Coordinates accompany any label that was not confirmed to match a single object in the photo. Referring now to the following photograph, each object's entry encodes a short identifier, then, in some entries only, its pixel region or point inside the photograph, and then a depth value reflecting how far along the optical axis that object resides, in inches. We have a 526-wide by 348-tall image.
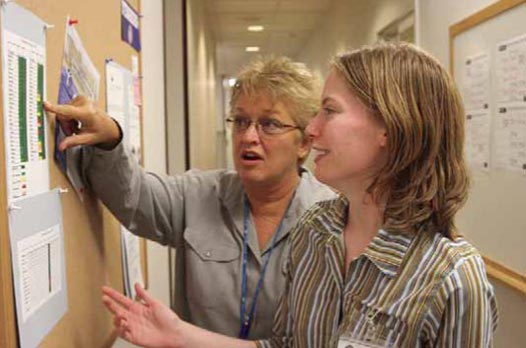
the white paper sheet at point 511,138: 87.9
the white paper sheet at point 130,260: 62.7
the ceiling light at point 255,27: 263.0
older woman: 56.8
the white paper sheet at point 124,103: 56.6
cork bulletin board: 33.5
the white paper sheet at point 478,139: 102.3
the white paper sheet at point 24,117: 33.5
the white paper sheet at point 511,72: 86.9
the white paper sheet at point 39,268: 35.4
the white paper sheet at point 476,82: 101.0
